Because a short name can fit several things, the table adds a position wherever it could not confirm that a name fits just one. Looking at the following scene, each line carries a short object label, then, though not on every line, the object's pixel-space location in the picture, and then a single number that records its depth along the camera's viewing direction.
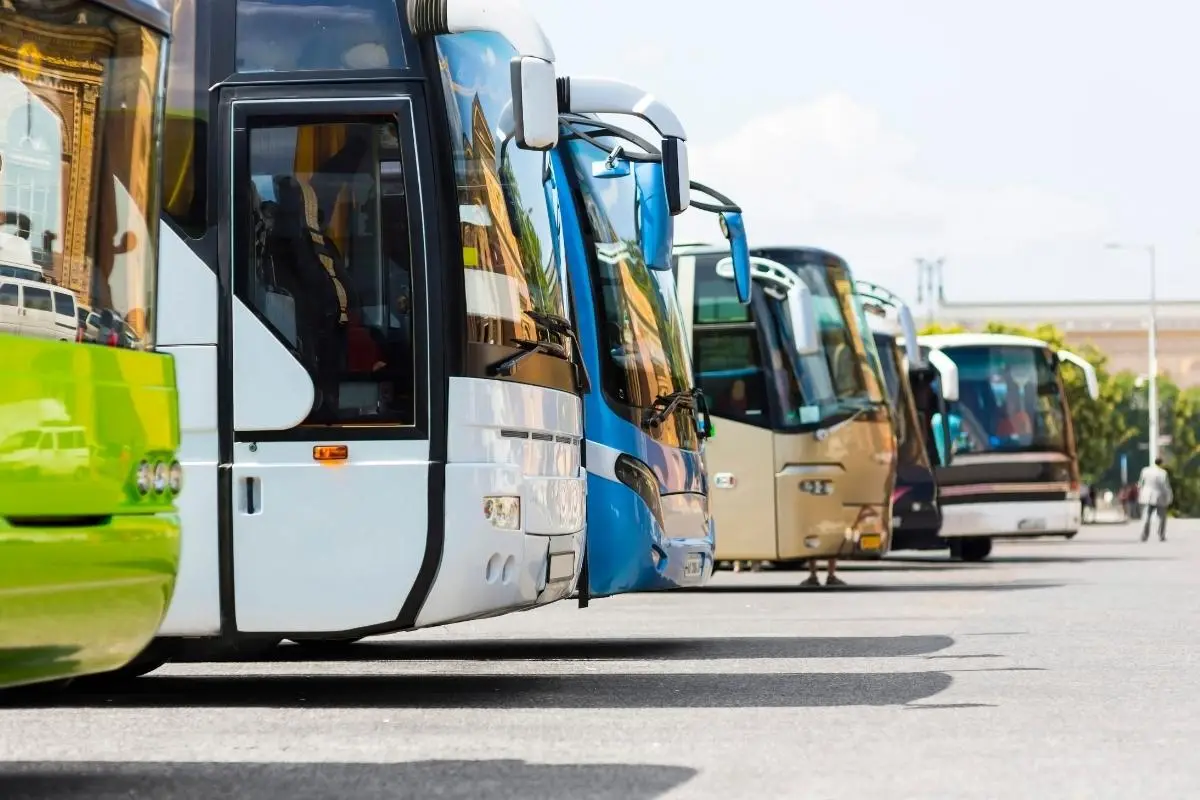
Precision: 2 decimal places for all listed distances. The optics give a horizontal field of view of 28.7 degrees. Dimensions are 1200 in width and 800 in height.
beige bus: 21.22
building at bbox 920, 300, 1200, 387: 131.25
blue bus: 12.66
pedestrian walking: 46.00
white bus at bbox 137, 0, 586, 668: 9.65
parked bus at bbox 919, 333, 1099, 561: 31.50
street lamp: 71.20
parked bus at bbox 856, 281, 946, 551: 28.20
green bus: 6.43
